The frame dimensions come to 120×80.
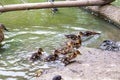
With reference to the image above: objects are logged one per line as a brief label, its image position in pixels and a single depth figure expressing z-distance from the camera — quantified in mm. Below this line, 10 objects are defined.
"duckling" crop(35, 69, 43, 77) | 6074
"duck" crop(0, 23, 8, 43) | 7948
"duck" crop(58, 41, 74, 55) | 7267
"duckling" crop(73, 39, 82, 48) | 7824
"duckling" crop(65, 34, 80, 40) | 8422
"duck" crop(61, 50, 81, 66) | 6645
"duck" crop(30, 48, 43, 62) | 7016
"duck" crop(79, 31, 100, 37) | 8680
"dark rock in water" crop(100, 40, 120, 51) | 7609
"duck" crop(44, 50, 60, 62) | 6895
